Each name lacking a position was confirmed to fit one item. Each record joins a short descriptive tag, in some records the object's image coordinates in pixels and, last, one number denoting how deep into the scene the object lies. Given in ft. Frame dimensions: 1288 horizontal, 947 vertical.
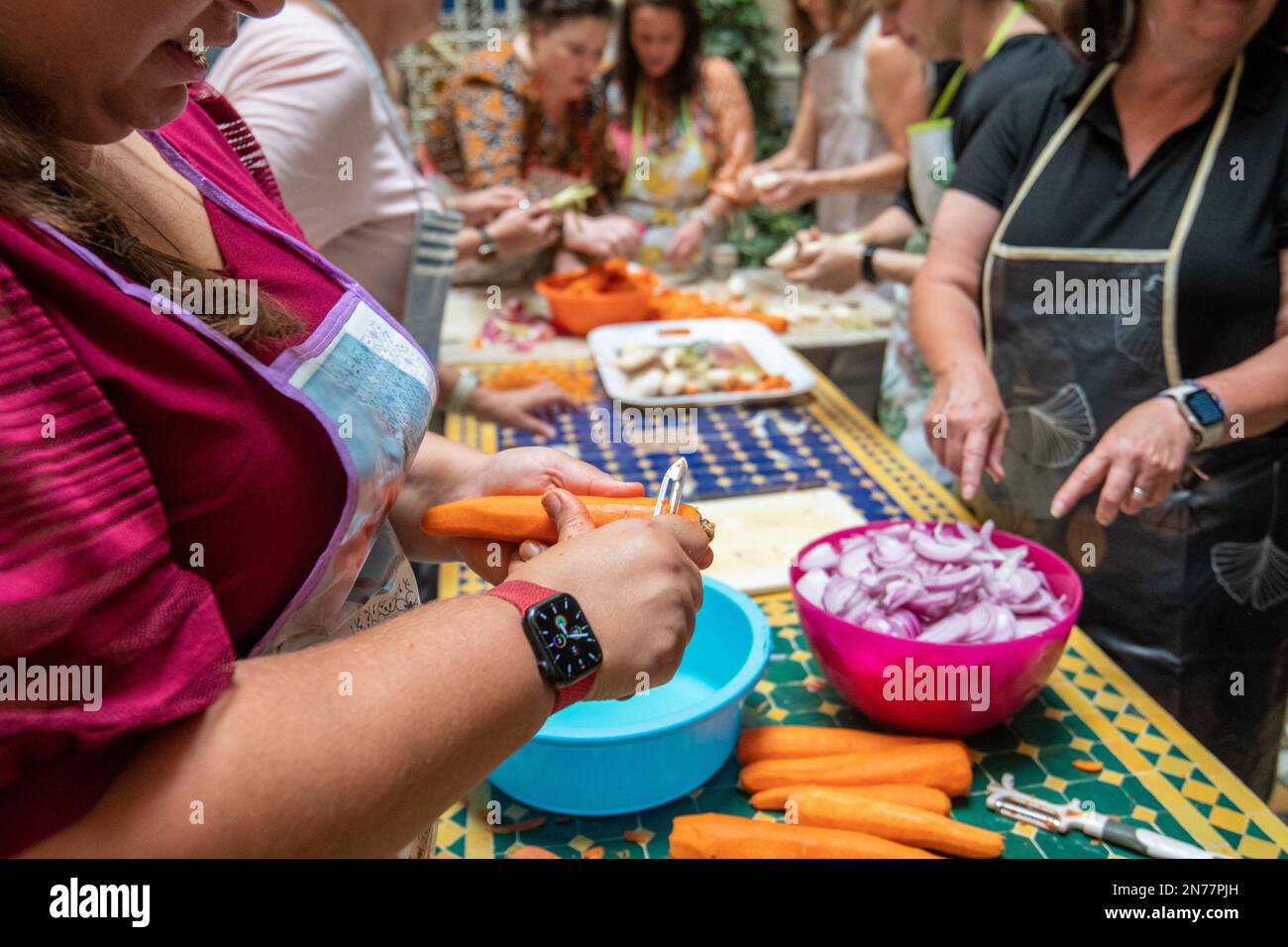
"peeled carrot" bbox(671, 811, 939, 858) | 3.40
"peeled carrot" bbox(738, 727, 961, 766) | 3.90
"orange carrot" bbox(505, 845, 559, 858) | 3.49
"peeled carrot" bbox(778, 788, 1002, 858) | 3.42
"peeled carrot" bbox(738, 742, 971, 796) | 3.67
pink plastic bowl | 3.74
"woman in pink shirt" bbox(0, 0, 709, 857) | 1.73
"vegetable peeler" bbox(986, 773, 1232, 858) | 3.29
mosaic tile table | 3.52
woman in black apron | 5.19
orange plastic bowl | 9.73
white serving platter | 7.86
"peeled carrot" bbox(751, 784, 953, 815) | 3.58
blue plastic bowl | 3.48
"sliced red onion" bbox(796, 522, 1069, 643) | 3.96
